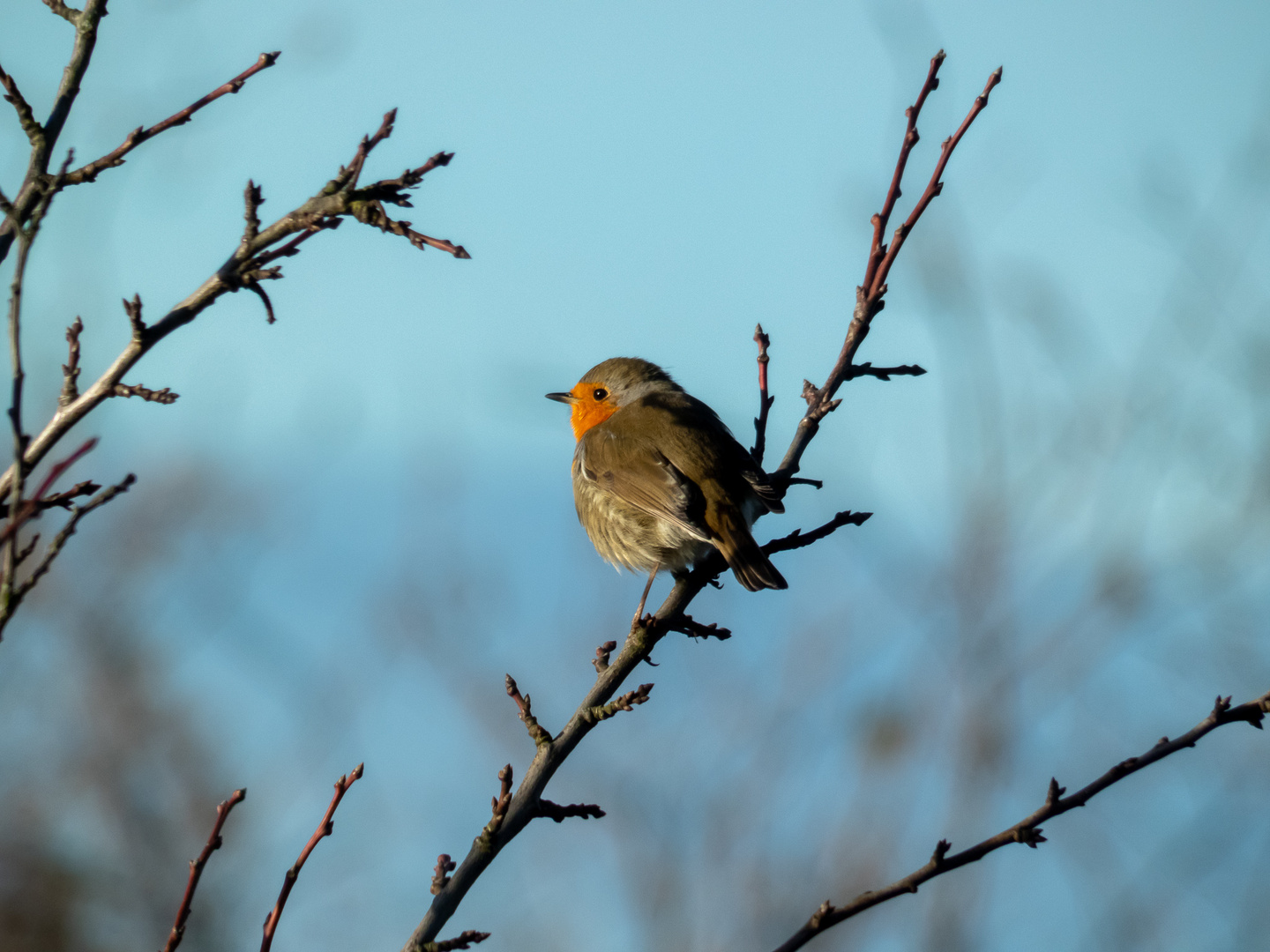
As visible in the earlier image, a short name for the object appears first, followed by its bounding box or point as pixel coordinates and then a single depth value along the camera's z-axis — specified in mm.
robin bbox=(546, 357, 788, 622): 9695
